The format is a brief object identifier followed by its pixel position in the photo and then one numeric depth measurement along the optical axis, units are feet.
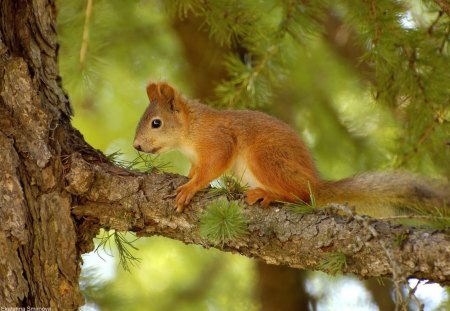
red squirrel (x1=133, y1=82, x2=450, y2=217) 14.42
